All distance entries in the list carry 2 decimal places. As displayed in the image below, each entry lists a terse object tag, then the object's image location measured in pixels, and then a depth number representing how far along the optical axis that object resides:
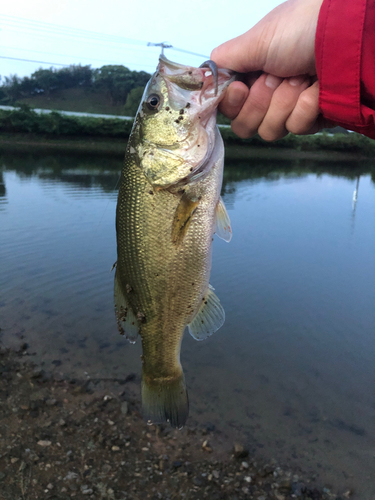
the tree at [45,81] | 61.22
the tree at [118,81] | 60.03
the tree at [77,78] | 64.44
